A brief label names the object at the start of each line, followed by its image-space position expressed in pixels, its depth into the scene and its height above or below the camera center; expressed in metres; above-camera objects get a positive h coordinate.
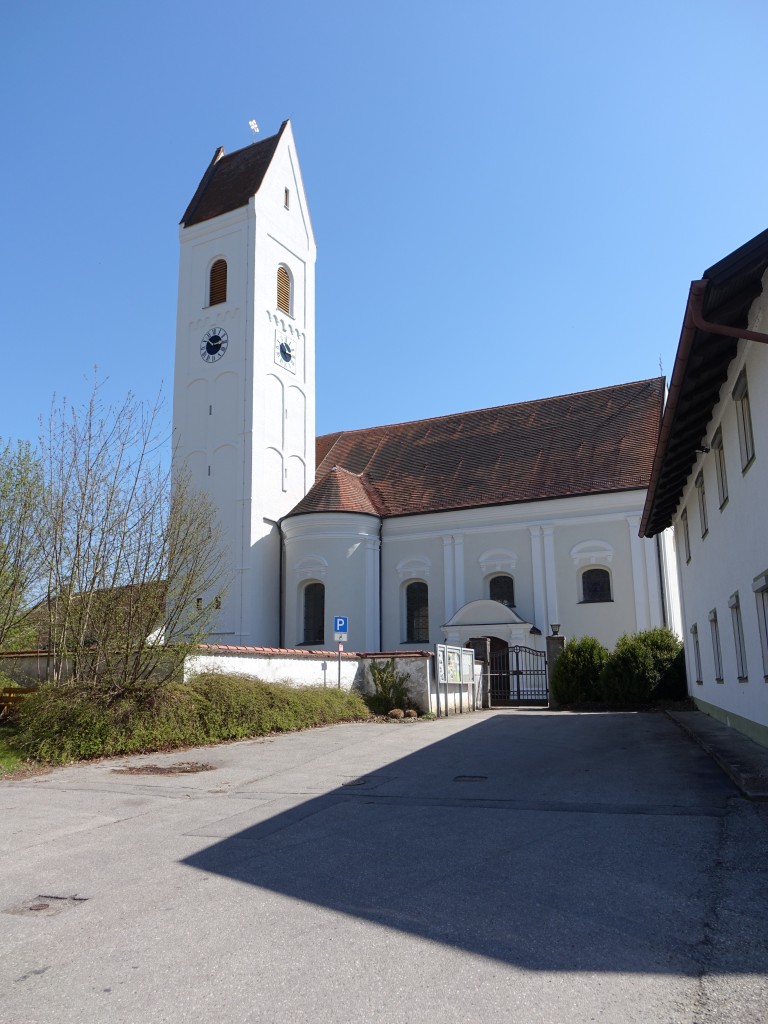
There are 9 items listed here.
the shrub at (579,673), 23.84 +0.19
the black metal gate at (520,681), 27.30 -0.01
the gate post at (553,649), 25.23 +0.91
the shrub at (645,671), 22.86 +0.22
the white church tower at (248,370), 32.78 +12.49
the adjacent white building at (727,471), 8.32 +2.96
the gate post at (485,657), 26.31 +0.74
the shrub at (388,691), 21.22 -0.22
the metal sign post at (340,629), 21.22 +1.31
